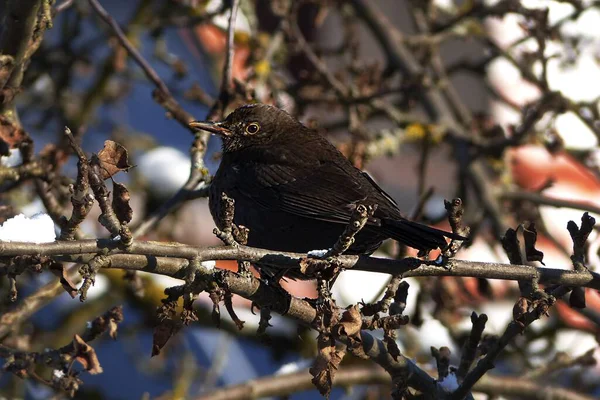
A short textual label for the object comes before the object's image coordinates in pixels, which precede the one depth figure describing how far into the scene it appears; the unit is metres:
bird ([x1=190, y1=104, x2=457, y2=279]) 6.94
